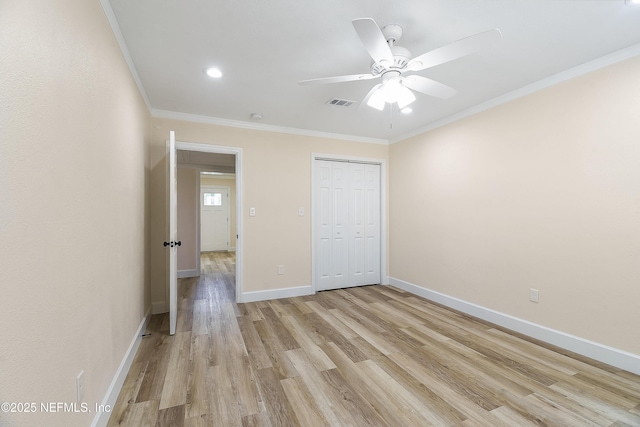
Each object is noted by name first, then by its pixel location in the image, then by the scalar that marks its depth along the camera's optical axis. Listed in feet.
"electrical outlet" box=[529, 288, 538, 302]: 8.75
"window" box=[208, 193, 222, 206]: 26.93
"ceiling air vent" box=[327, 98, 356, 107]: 9.82
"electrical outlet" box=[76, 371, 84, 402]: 4.05
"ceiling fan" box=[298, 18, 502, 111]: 4.66
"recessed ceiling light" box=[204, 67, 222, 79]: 7.82
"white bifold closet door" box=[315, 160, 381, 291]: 14.29
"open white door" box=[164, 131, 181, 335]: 8.92
